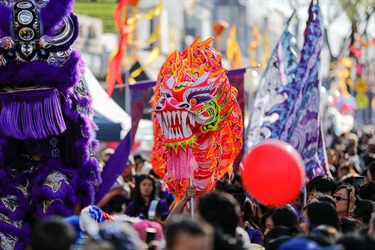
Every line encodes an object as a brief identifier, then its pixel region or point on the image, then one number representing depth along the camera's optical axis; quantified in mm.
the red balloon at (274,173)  6888
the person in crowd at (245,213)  9318
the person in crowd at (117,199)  13975
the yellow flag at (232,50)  47466
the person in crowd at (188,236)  5763
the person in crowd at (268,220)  8195
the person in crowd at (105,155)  15897
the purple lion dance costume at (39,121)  9229
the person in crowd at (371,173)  13266
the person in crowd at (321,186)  10364
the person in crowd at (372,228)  6843
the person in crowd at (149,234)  6835
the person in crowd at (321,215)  7579
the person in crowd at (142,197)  13465
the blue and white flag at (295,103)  13294
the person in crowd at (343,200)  10221
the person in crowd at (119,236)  5962
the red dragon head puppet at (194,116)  9928
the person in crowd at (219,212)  6761
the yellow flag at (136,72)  25611
